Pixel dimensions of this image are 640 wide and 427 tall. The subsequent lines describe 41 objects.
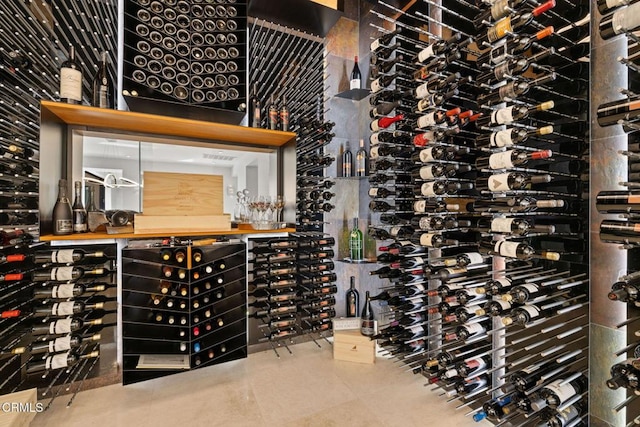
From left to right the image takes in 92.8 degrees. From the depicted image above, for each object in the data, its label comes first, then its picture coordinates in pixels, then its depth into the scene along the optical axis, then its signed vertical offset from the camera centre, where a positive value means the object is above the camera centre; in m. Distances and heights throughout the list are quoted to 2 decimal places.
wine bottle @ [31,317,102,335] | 1.64 -0.63
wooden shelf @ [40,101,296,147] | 1.69 +0.55
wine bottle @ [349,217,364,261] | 2.66 -0.29
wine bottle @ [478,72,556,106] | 1.32 +0.55
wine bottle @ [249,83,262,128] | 2.33 +0.80
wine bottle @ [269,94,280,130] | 2.29 +0.71
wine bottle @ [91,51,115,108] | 1.81 +0.77
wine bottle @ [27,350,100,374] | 1.63 -0.82
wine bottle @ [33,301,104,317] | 1.65 -0.54
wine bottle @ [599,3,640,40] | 0.99 +0.65
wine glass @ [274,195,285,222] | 2.33 +0.04
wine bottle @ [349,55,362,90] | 2.69 +1.22
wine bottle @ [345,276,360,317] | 2.70 -0.79
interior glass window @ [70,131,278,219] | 1.95 +0.34
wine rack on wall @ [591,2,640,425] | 1.02 +0.04
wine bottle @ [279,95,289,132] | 2.35 +0.72
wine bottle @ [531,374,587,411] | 1.25 -0.76
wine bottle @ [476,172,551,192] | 1.30 +0.14
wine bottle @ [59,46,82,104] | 1.64 +0.69
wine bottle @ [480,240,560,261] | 1.29 -0.17
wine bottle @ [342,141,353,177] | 2.69 +0.43
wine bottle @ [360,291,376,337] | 2.31 -0.85
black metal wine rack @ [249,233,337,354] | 2.31 -0.60
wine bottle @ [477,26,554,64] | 1.29 +0.74
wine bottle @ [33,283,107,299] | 1.65 -0.44
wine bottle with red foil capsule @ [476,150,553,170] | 1.28 +0.24
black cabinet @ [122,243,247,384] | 1.79 -0.60
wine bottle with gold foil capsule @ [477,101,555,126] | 1.29 +0.44
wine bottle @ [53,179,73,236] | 1.67 -0.01
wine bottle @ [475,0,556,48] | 1.27 +0.83
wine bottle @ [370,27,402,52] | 2.05 +1.20
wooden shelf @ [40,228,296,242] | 1.59 -0.14
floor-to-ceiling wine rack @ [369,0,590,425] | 1.34 +0.02
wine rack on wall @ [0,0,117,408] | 1.58 +0.16
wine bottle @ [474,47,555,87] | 1.32 +0.66
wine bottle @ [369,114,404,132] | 2.12 +0.64
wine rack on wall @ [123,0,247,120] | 1.92 +1.06
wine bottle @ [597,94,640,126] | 1.02 +0.35
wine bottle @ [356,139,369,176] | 2.67 +0.43
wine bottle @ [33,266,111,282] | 1.64 -0.34
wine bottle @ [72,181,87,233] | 1.76 -0.01
